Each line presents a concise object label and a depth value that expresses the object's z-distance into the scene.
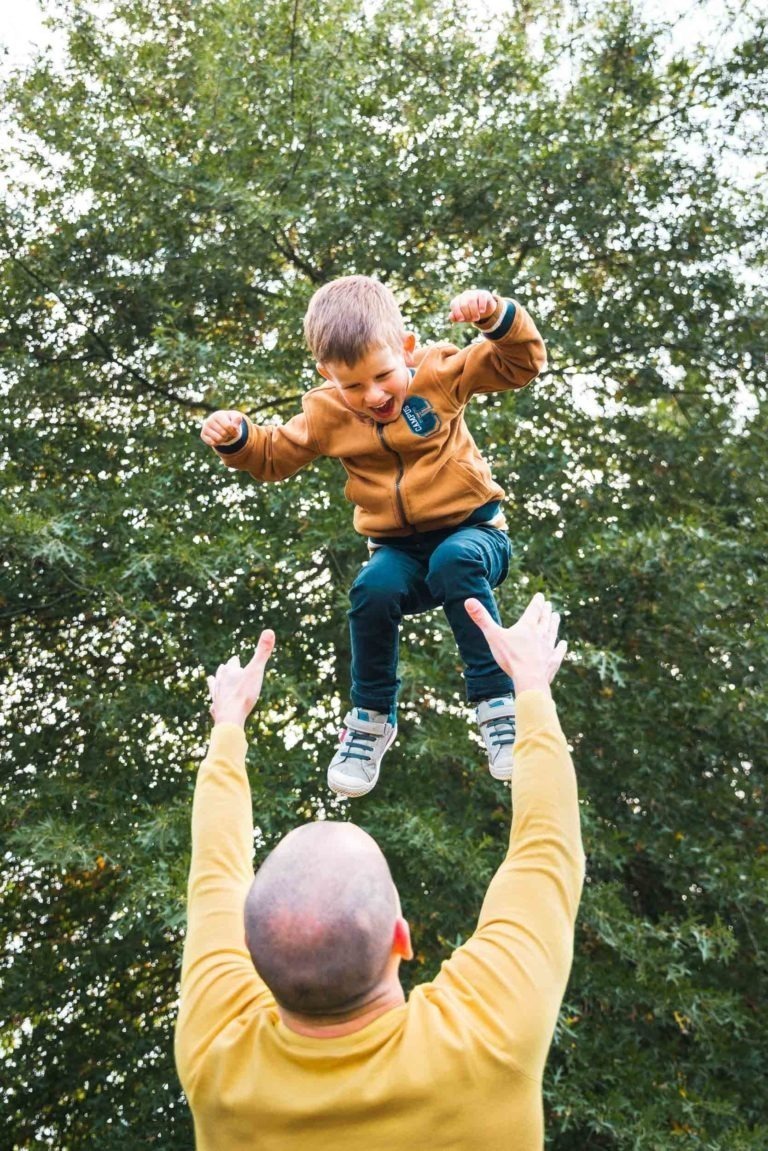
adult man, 1.53
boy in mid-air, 2.74
